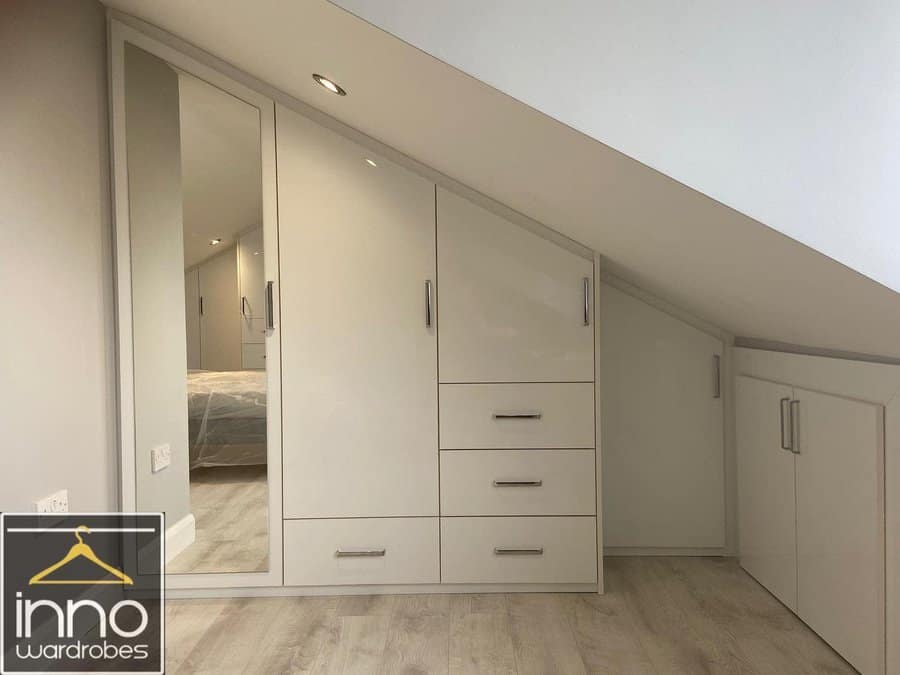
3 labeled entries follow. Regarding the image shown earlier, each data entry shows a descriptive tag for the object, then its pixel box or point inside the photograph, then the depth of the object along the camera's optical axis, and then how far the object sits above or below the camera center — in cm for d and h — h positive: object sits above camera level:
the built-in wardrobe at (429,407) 277 -27
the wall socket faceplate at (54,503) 223 -49
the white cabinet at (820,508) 198 -55
